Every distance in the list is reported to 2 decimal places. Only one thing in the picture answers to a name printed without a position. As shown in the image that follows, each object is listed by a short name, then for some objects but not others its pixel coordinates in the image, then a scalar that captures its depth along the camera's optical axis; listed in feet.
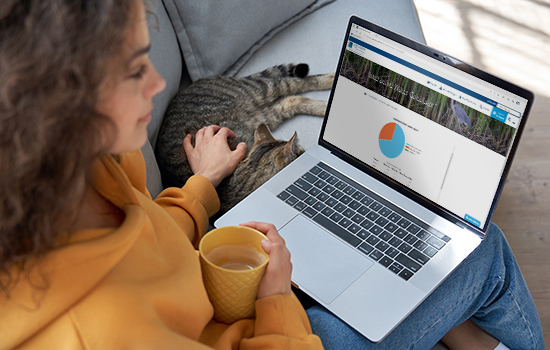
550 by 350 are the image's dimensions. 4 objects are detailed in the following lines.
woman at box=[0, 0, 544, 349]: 1.34
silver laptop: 2.88
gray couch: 4.62
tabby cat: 4.01
